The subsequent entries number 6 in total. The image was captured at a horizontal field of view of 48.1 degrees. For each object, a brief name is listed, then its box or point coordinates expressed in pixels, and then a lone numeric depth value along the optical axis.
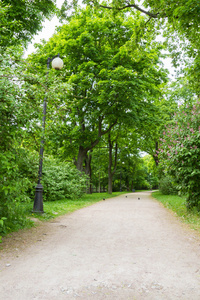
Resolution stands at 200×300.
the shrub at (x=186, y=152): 7.91
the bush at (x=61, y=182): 14.03
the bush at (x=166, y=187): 23.47
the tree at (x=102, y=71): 14.91
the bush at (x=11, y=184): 4.46
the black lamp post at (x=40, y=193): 8.16
